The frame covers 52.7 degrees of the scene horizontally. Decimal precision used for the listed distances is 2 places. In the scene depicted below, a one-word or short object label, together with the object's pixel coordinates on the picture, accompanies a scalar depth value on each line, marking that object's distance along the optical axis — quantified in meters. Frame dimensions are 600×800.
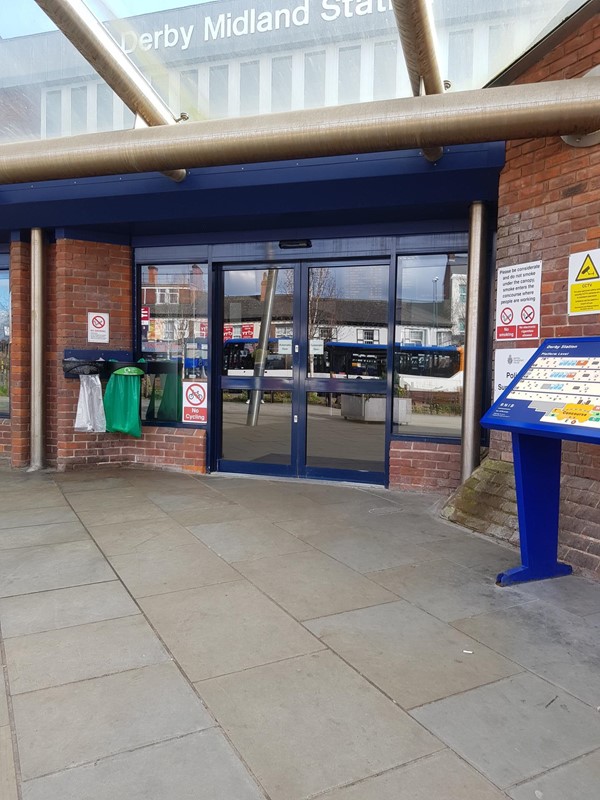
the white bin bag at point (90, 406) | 6.99
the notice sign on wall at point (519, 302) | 4.83
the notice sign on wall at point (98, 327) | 7.17
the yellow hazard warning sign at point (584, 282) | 4.29
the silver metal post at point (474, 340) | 5.59
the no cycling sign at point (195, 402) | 7.13
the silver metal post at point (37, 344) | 7.07
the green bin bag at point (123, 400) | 7.07
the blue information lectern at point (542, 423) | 3.53
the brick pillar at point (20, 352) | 7.32
